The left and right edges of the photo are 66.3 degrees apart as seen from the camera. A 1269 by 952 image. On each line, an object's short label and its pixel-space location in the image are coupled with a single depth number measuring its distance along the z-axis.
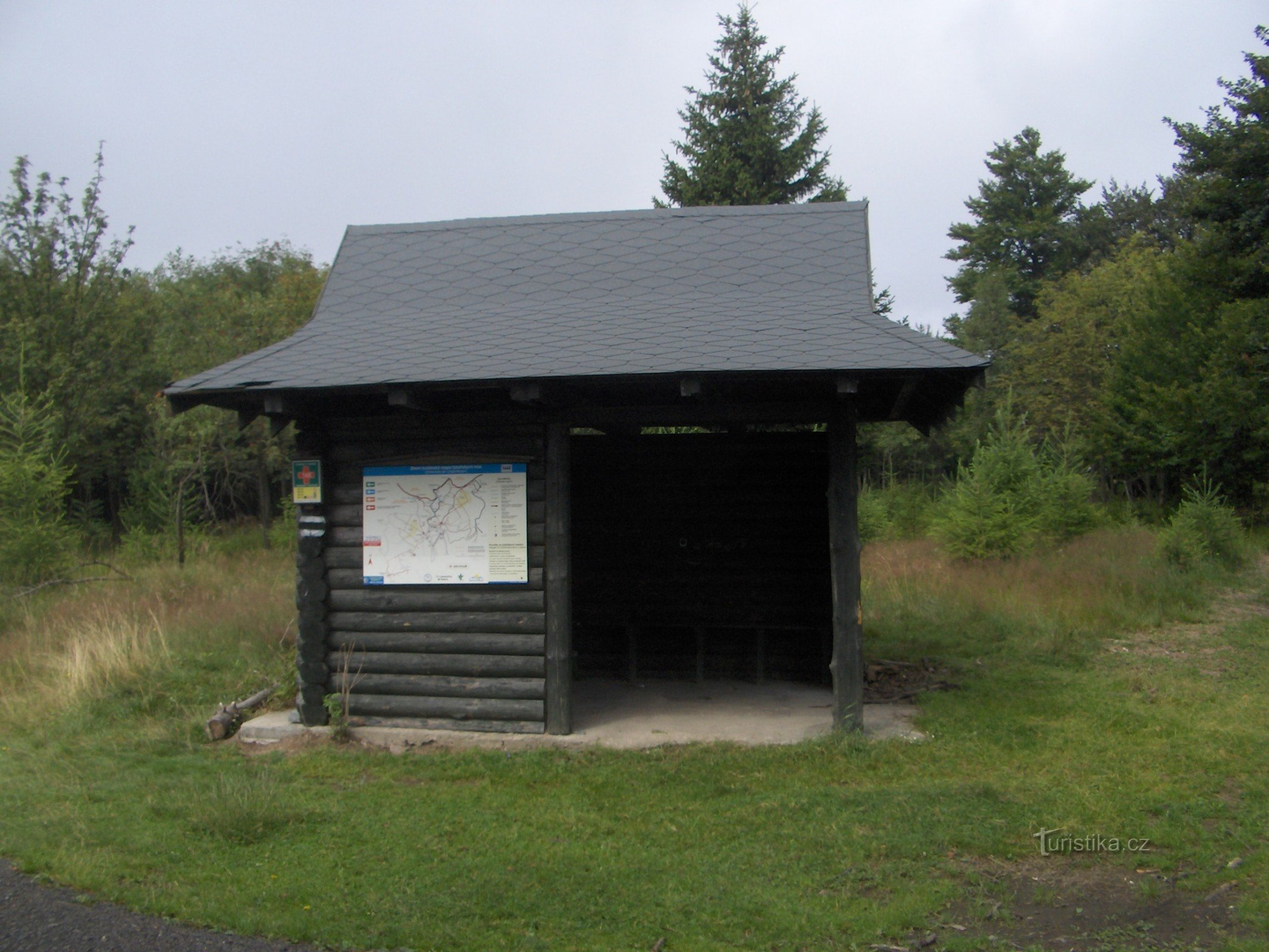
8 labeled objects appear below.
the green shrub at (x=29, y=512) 14.02
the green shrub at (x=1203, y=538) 14.81
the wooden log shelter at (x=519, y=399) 6.93
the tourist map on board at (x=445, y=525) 7.56
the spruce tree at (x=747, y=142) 23.39
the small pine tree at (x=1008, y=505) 15.85
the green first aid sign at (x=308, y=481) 7.77
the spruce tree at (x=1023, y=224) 42.50
